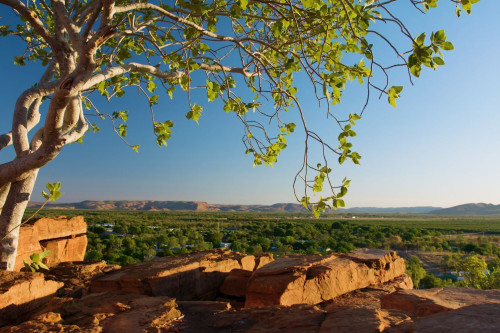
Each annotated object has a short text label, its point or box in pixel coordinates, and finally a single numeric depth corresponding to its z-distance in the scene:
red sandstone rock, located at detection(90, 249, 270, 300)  5.91
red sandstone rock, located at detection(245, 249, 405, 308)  5.49
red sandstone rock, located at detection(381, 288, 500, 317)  4.41
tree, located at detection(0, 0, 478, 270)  4.38
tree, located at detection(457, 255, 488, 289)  16.28
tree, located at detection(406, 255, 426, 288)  22.18
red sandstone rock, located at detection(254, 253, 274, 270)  8.42
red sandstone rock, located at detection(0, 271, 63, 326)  4.39
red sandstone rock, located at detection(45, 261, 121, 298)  6.12
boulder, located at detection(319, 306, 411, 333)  3.18
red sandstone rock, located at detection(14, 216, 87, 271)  7.59
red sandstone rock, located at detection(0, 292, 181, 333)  3.60
